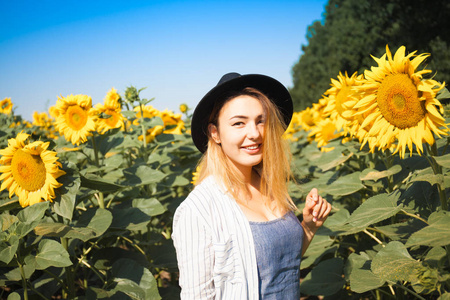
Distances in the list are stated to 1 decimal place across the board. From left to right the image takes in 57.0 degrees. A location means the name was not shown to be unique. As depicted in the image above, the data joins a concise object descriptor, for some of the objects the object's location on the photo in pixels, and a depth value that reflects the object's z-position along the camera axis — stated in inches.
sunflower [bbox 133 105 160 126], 164.3
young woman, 64.0
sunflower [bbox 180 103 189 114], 207.0
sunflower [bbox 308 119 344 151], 137.9
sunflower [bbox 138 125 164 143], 152.4
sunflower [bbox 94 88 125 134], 126.6
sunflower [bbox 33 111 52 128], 288.2
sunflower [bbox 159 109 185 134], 175.9
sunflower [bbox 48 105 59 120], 119.2
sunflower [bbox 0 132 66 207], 88.4
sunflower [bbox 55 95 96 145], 115.6
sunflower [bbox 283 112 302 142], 257.6
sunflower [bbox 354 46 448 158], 66.9
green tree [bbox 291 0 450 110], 737.0
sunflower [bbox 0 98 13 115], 268.1
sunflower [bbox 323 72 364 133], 112.6
